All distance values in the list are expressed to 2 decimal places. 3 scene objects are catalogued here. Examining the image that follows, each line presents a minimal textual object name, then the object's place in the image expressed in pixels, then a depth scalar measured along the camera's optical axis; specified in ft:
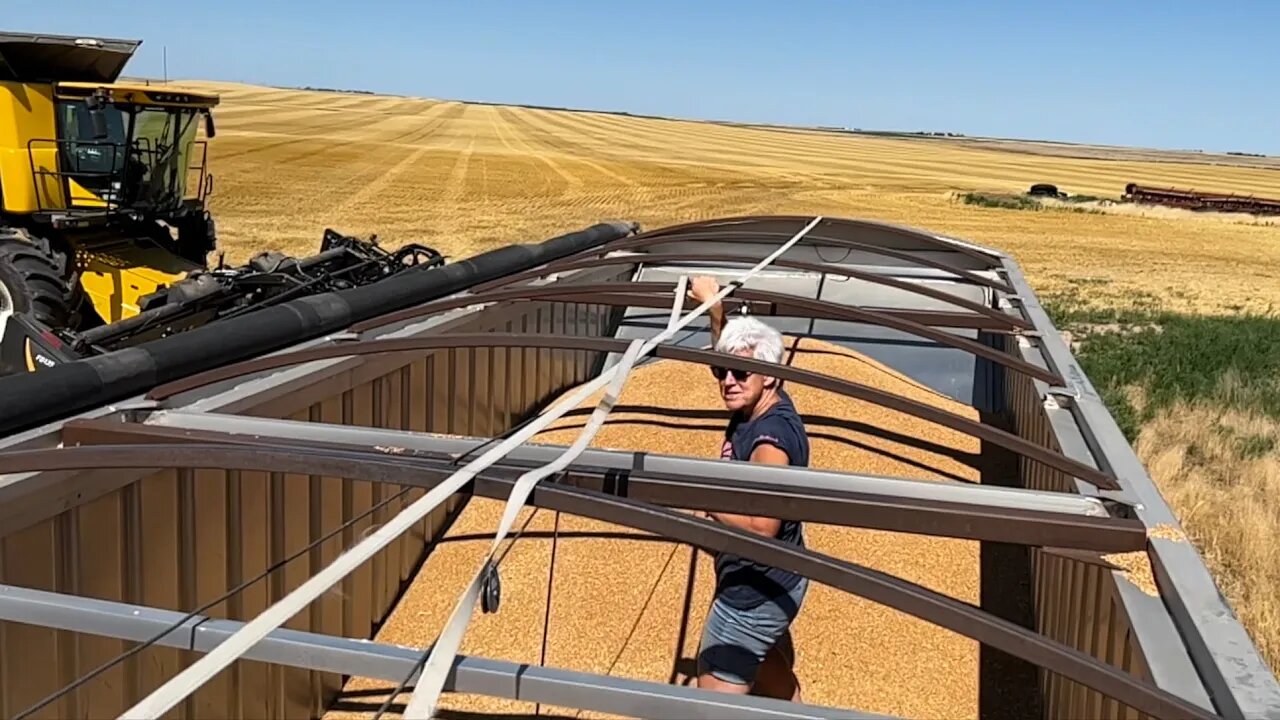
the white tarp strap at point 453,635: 5.65
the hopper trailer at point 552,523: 7.45
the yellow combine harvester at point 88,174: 27.71
